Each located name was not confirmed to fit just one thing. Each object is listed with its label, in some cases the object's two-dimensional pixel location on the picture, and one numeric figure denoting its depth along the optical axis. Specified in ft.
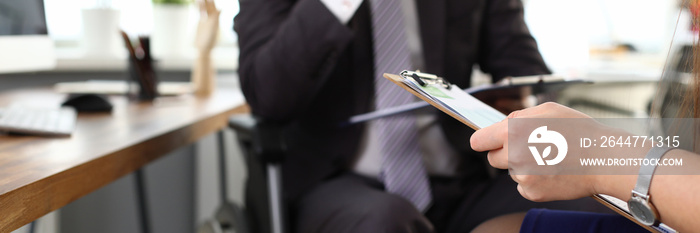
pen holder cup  5.11
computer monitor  3.06
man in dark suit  3.09
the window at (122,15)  7.02
